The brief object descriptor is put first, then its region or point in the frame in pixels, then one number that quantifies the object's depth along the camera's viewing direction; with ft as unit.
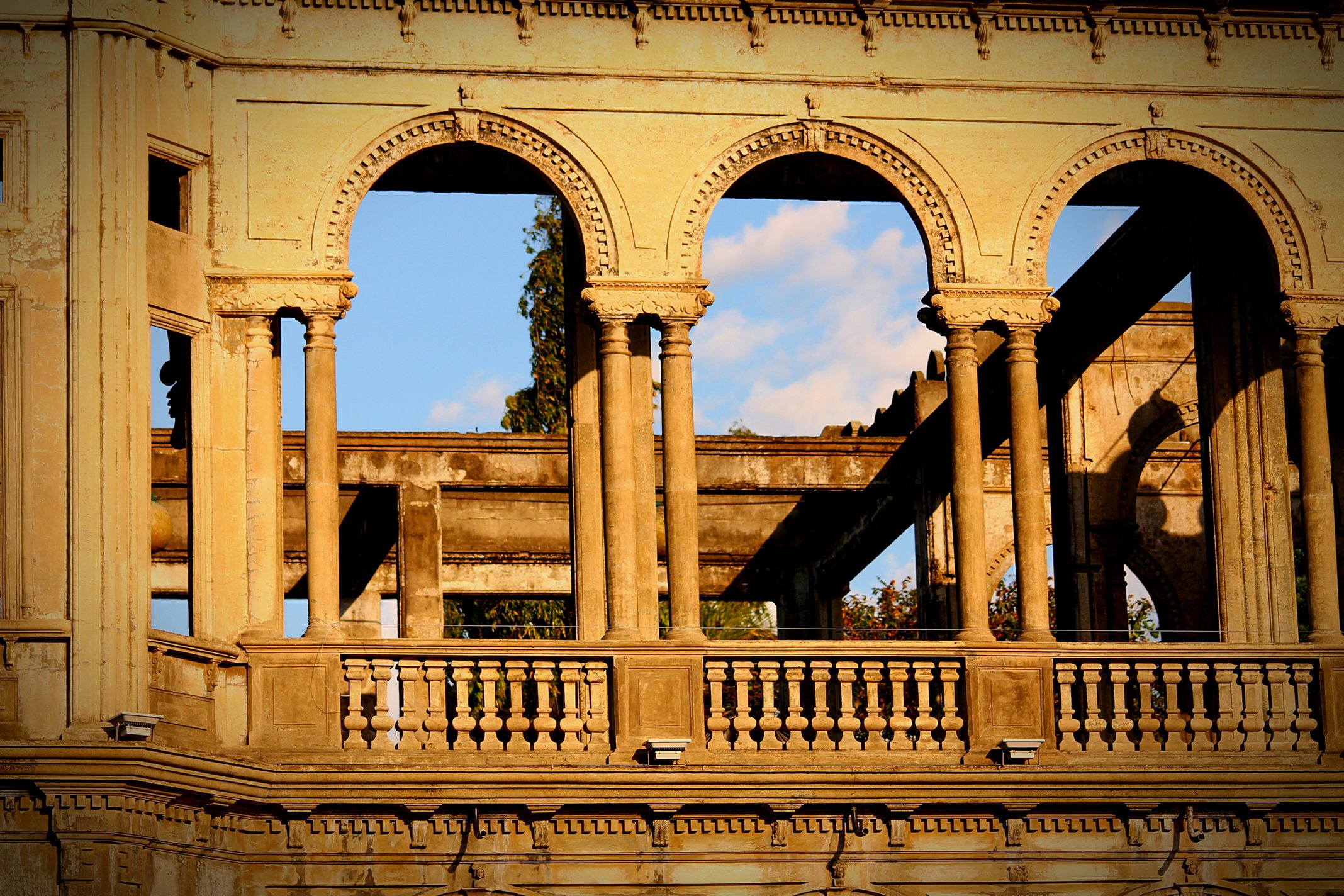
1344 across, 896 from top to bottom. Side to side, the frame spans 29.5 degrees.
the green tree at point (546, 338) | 140.26
